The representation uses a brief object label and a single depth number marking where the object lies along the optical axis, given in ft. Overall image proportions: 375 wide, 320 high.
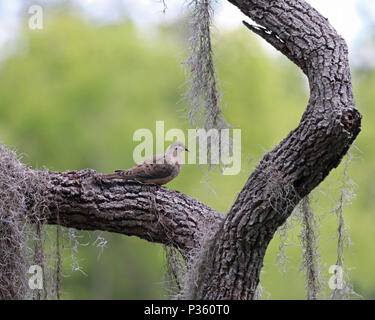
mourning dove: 22.16
